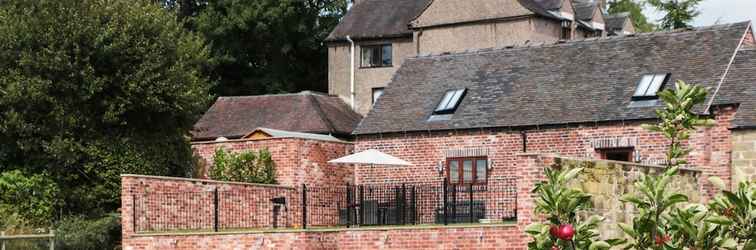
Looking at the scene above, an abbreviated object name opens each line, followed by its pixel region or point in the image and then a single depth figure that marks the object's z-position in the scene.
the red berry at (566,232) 8.05
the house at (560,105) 28.38
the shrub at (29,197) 31.34
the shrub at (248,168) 32.75
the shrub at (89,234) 29.05
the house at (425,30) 44.50
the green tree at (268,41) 54.50
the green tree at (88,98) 32.88
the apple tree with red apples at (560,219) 8.24
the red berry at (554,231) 8.13
